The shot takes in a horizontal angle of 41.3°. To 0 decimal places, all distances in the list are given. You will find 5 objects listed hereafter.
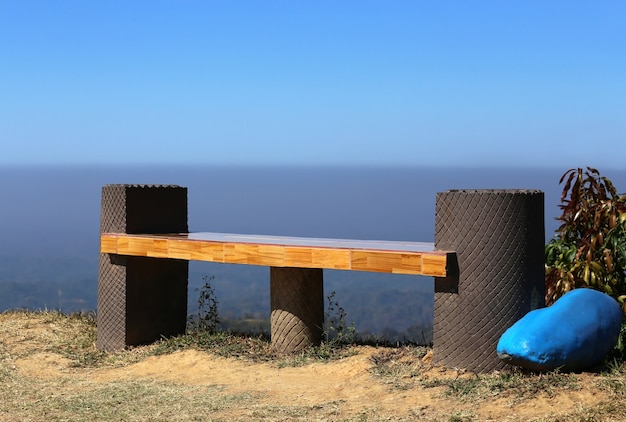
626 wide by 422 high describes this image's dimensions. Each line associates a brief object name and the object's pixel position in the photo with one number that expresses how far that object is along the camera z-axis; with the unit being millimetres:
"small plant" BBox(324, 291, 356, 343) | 8102
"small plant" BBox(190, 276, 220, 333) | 9164
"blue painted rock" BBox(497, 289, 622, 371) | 6398
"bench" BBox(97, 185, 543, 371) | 6828
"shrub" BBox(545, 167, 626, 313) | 8070
